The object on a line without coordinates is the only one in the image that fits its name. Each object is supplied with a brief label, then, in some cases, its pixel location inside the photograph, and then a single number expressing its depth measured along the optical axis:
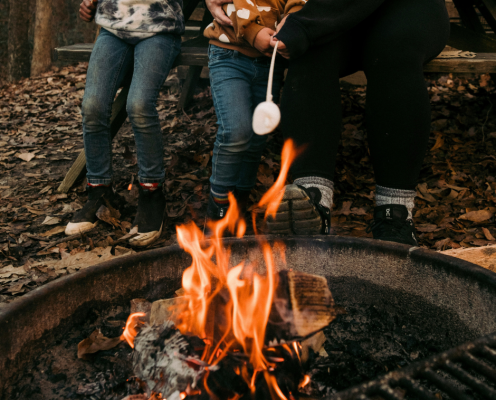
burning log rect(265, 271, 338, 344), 1.30
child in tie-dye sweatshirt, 2.57
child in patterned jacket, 2.13
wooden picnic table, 2.56
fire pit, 1.33
